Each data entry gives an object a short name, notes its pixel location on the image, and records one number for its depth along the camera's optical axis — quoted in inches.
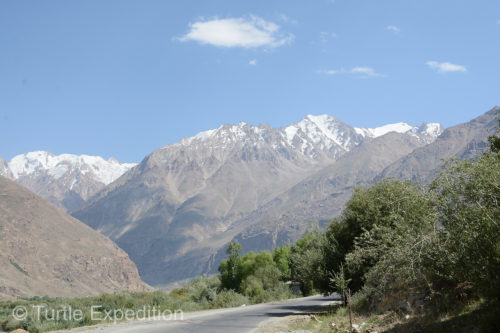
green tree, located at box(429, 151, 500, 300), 513.3
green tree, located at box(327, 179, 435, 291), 951.5
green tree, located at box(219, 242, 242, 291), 2706.7
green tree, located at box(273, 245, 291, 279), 3324.3
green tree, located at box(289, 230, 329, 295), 1254.2
